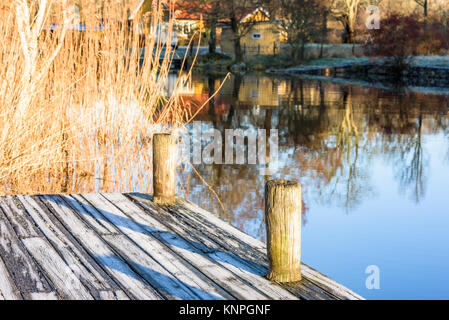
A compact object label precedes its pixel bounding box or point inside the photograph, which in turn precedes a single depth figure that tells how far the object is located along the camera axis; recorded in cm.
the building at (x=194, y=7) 3434
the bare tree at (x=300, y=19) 3341
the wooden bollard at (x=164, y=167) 512
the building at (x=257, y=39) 4247
